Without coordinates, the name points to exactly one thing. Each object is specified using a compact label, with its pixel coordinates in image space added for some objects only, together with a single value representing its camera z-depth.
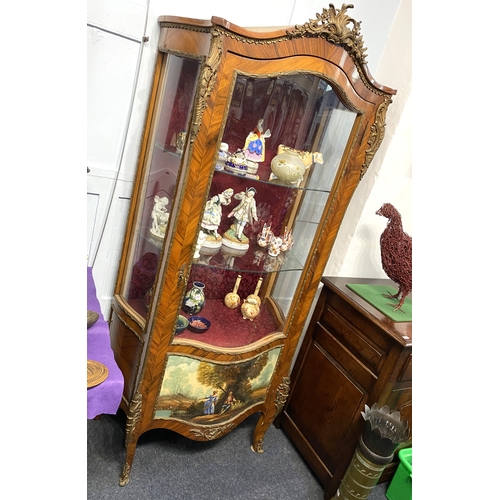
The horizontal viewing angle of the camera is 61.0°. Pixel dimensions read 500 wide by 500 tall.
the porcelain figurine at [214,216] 1.68
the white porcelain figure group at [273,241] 1.95
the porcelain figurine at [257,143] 1.69
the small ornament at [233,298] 2.10
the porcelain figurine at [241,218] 1.83
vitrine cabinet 1.45
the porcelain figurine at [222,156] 1.60
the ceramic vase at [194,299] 1.88
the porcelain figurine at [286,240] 1.96
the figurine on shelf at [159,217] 1.67
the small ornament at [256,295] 2.09
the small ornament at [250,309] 2.05
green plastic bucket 2.14
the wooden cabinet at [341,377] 1.86
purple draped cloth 1.24
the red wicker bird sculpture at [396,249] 1.91
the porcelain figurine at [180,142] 1.53
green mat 1.94
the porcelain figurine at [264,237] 1.94
